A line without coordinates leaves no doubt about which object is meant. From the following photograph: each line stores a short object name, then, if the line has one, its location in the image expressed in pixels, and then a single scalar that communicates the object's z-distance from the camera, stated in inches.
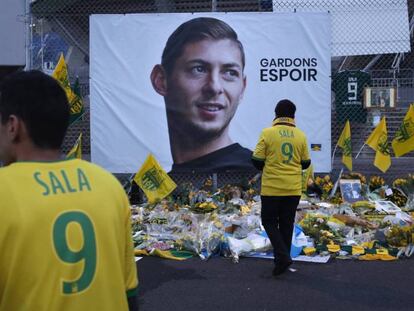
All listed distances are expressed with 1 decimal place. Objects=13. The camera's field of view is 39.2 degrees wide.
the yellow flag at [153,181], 360.2
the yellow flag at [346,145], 378.3
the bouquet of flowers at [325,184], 379.0
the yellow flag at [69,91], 358.0
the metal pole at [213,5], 386.6
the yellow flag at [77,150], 366.3
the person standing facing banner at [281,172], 237.9
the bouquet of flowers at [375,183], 387.2
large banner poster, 382.3
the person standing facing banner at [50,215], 71.1
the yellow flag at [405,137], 371.9
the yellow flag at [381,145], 377.7
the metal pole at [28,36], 382.3
